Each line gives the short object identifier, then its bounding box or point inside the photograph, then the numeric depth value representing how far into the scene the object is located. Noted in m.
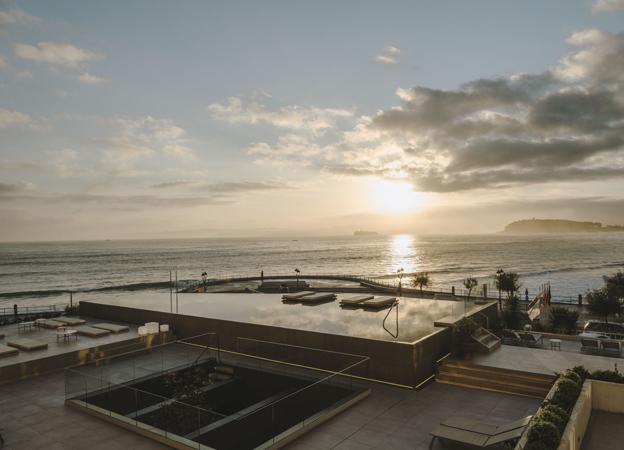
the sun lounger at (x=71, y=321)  19.41
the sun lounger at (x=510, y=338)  15.98
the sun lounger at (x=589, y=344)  15.02
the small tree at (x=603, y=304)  24.41
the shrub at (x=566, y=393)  9.55
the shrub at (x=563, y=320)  22.56
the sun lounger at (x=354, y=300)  19.23
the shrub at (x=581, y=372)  11.48
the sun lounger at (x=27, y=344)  15.24
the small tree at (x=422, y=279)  37.30
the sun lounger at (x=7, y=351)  14.49
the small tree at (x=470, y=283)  34.44
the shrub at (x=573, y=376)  10.73
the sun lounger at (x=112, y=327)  18.00
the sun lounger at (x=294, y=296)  21.27
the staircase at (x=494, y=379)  12.03
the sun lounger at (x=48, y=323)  19.16
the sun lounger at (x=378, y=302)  18.75
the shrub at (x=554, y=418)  8.12
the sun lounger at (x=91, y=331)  17.47
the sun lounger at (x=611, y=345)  15.06
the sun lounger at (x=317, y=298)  20.62
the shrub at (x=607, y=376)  11.17
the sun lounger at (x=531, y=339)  15.97
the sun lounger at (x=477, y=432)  8.27
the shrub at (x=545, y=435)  7.48
